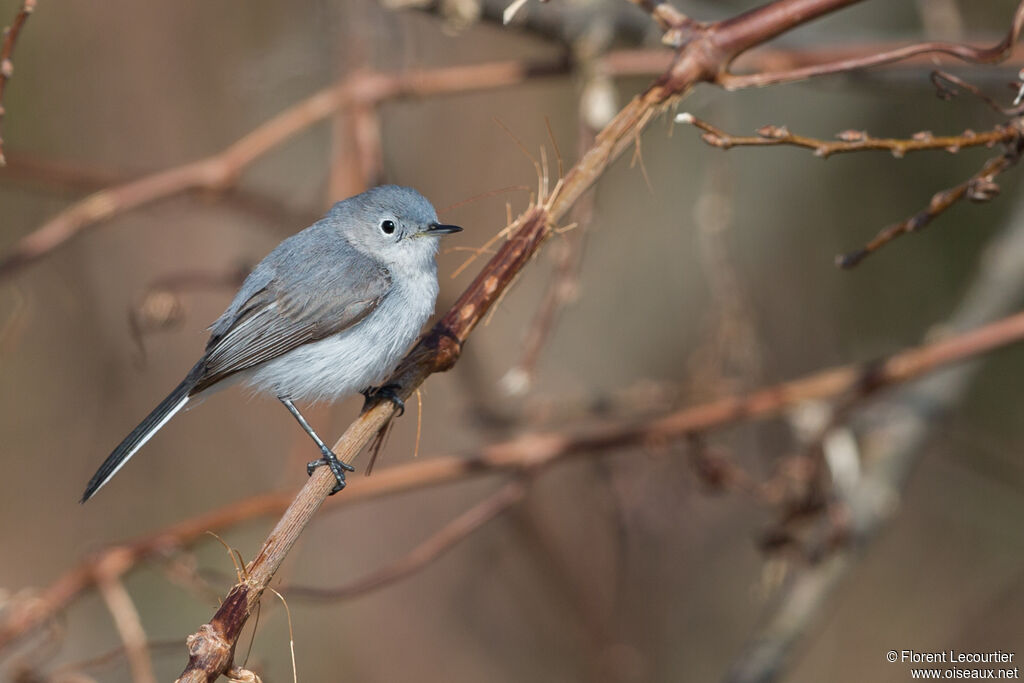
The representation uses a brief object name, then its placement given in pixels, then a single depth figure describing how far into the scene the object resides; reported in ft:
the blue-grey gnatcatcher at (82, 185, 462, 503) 17.95
